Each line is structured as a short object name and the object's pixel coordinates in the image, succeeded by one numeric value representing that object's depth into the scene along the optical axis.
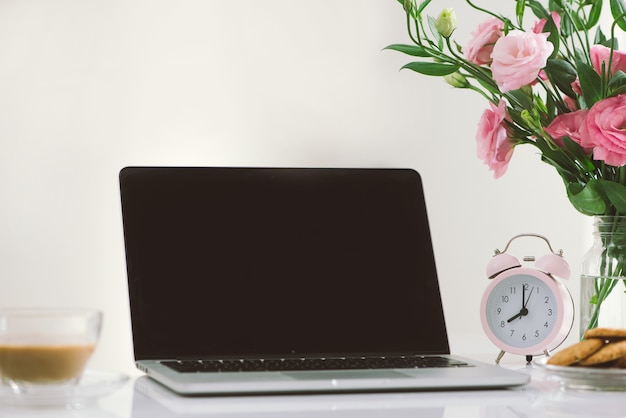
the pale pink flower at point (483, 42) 1.59
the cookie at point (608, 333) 1.41
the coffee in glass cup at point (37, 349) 1.32
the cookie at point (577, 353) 1.40
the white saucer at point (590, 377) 1.39
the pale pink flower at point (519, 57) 1.51
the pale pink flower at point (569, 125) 1.55
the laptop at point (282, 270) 1.53
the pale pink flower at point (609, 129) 1.50
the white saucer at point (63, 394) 1.32
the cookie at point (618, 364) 1.41
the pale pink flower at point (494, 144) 1.59
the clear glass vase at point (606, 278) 1.55
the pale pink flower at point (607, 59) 1.56
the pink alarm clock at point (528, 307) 1.65
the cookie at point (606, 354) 1.39
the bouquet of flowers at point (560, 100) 1.52
